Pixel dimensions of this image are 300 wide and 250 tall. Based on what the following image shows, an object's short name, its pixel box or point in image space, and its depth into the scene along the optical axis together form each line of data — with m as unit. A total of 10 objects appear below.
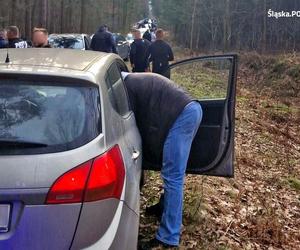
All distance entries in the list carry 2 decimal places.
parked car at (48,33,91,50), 12.46
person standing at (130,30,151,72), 9.22
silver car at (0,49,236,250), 1.84
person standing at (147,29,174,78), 8.94
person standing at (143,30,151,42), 14.66
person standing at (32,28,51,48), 5.84
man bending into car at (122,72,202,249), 3.05
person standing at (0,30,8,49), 8.25
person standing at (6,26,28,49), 7.43
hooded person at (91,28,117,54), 10.29
